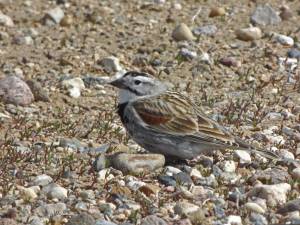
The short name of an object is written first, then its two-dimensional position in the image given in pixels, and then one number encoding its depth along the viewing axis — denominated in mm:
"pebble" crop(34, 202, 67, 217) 16531
